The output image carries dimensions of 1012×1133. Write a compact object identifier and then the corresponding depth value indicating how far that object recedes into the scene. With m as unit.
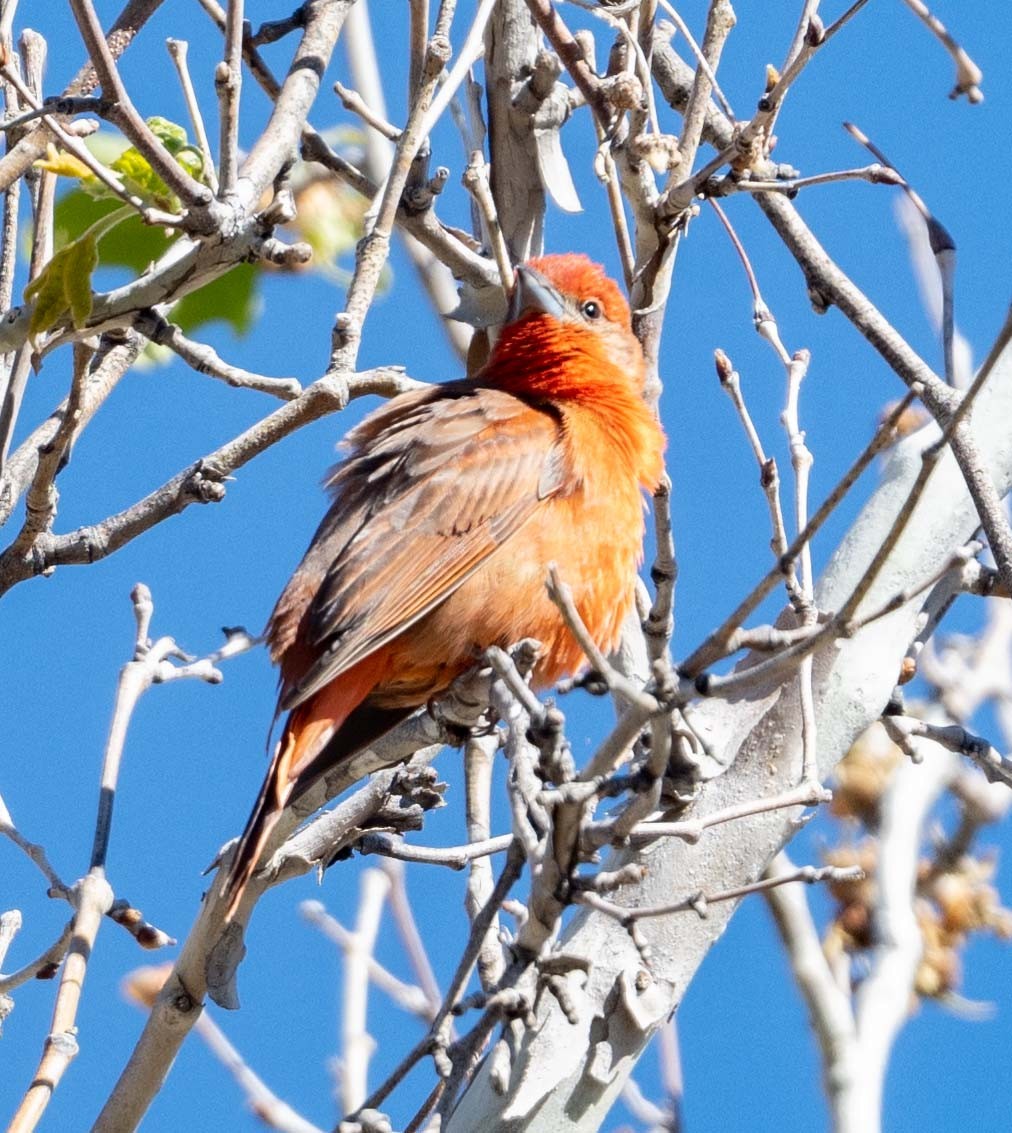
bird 9.48
